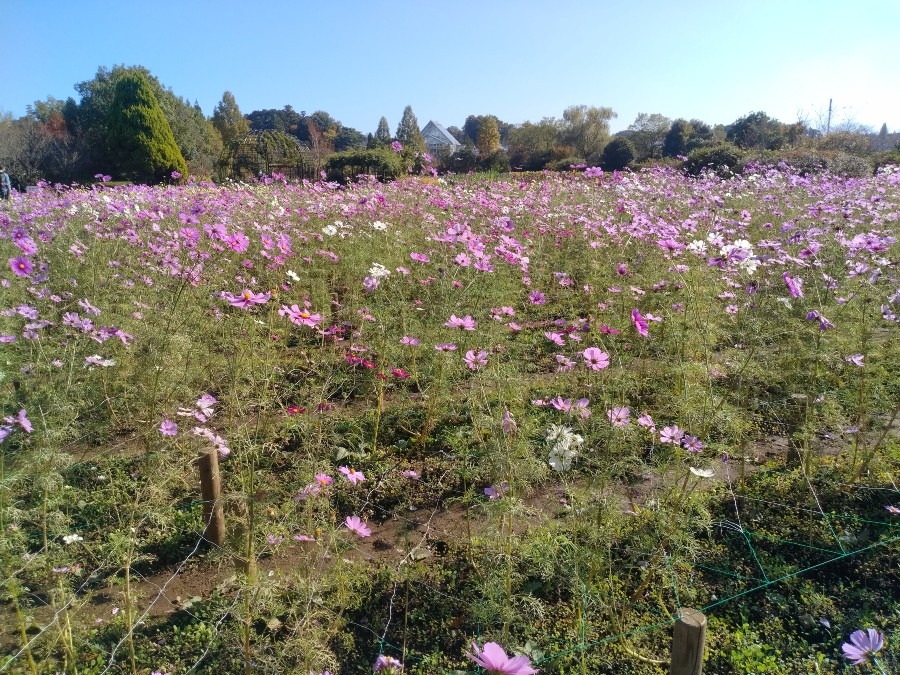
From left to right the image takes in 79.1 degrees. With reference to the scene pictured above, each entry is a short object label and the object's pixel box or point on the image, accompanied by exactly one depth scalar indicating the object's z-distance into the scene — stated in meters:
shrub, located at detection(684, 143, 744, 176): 13.05
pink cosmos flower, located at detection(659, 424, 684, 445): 1.72
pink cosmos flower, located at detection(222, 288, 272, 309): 1.73
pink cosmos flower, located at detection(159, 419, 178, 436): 1.87
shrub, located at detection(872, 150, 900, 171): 12.59
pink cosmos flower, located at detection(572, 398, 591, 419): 1.68
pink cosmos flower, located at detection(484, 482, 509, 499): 1.52
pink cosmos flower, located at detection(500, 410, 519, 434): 1.58
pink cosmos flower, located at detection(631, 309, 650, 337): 1.78
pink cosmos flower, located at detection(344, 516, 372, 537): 1.57
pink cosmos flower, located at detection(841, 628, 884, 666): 1.07
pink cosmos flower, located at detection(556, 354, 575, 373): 2.03
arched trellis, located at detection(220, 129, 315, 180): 13.04
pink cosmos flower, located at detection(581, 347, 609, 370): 1.94
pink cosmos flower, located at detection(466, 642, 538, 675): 0.77
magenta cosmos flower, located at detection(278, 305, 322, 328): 2.13
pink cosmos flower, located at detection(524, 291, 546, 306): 2.86
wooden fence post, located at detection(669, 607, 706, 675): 0.97
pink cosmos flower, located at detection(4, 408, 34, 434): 1.49
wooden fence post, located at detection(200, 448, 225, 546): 1.76
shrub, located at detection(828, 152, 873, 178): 11.04
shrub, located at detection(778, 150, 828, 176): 11.18
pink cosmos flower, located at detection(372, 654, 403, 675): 1.07
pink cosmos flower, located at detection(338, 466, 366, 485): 1.77
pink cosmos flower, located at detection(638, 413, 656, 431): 1.96
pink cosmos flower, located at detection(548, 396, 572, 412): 1.73
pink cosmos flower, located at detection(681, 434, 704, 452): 1.61
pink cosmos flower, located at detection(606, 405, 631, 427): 1.70
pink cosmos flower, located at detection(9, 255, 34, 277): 2.80
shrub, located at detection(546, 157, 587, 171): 18.03
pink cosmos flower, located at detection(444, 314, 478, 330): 2.24
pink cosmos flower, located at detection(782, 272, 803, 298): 2.15
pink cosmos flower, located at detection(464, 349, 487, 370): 1.96
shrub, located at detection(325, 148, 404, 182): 11.71
